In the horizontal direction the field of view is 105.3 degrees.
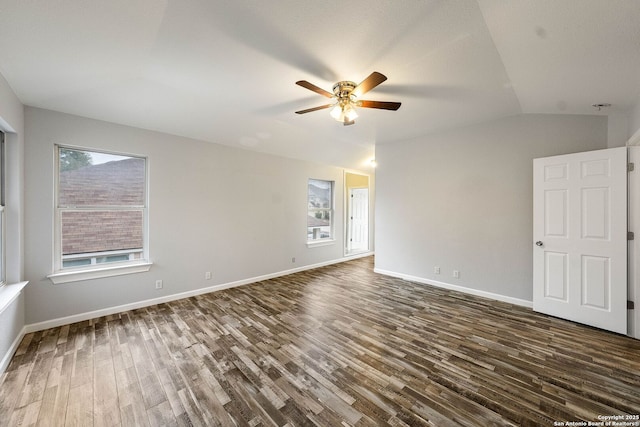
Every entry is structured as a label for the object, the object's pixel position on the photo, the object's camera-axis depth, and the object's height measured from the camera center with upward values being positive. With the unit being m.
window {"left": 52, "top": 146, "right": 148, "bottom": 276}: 3.01 +0.03
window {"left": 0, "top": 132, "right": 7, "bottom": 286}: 2.45 -0.12
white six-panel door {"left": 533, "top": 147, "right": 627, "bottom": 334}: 2.73 -0.30
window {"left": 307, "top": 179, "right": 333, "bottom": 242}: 5.94 +0.03
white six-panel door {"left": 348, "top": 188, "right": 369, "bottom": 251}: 7.09 -0.26
